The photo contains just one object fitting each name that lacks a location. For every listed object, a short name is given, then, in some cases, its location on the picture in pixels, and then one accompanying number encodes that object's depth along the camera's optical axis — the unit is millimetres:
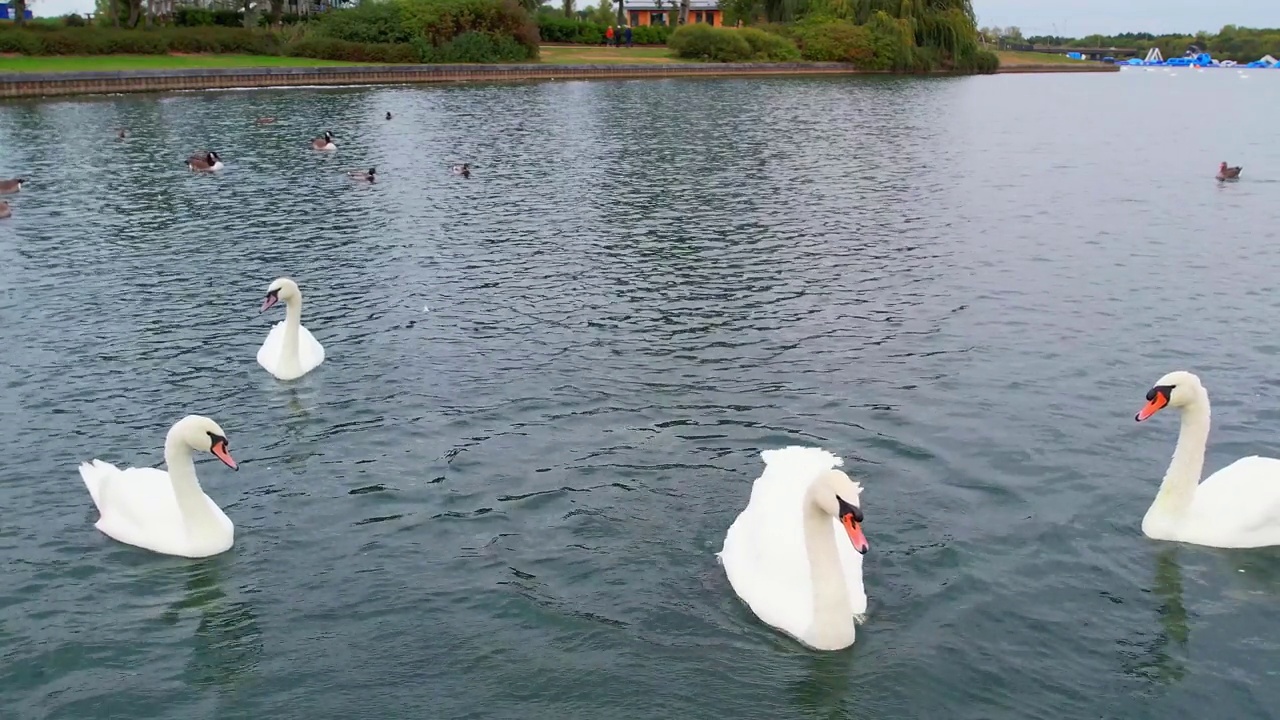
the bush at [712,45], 94750
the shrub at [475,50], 82375
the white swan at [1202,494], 10242
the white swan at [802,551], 8312
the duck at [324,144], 38406
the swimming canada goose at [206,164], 33062
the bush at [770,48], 95562
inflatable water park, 177625
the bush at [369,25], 83500
